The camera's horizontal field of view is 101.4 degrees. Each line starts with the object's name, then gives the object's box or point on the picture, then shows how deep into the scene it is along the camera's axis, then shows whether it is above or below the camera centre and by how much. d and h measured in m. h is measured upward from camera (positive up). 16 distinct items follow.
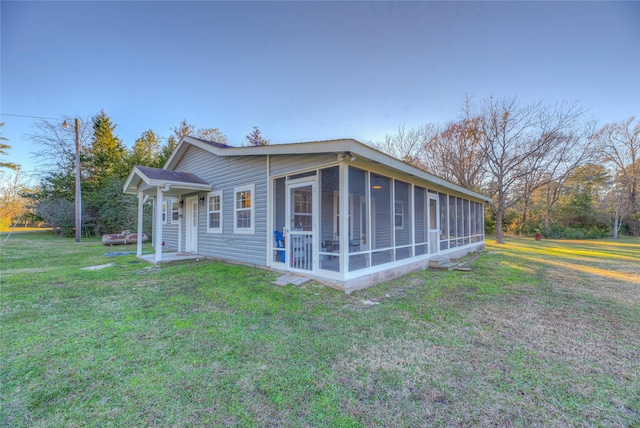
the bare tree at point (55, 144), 17.73 +5.37
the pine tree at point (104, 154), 19.77 +5.06
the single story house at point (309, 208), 5.21 +0.29
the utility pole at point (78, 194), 14.91 +1.51
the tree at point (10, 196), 21.31 +2.12
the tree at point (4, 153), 21.17 +5.49
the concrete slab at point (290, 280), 5.23 -1.25
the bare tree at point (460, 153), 18.38 +4.80
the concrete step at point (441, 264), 7.52 -1.35
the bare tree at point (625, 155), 20.89 +5.13
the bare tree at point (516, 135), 16.75 +5.47
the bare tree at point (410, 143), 20.80 +6.37
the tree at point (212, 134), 23.32 +7.68
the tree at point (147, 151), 21.45 +6.27
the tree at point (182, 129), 23.11 +8.03
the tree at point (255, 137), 24.09 +7.60
